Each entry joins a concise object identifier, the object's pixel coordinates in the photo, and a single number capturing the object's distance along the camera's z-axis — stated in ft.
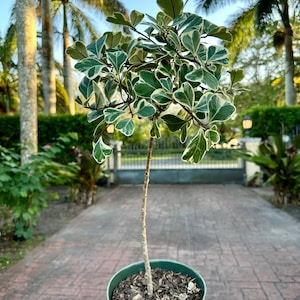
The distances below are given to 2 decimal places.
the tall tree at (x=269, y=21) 28.22
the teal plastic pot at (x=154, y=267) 5.43
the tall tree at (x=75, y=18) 34.32
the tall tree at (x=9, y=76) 30.91
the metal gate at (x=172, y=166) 25.43
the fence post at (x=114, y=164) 26.14
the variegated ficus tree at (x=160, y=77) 4.17
